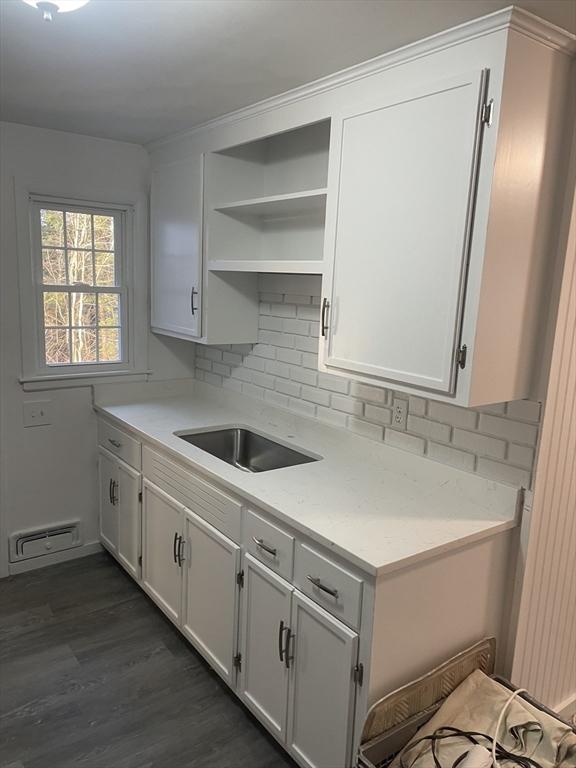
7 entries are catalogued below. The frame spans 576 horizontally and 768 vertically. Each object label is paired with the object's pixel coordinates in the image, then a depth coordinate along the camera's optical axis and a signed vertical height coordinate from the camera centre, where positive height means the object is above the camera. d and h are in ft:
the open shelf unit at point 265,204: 8.34 +1.15
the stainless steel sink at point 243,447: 9.04 -2.67
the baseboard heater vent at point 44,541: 10.40 -4.92
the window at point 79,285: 10.16 -0.18
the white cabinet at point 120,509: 9.64 -4.08
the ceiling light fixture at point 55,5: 4.66 +2.19
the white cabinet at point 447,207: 5.17 +0.84
